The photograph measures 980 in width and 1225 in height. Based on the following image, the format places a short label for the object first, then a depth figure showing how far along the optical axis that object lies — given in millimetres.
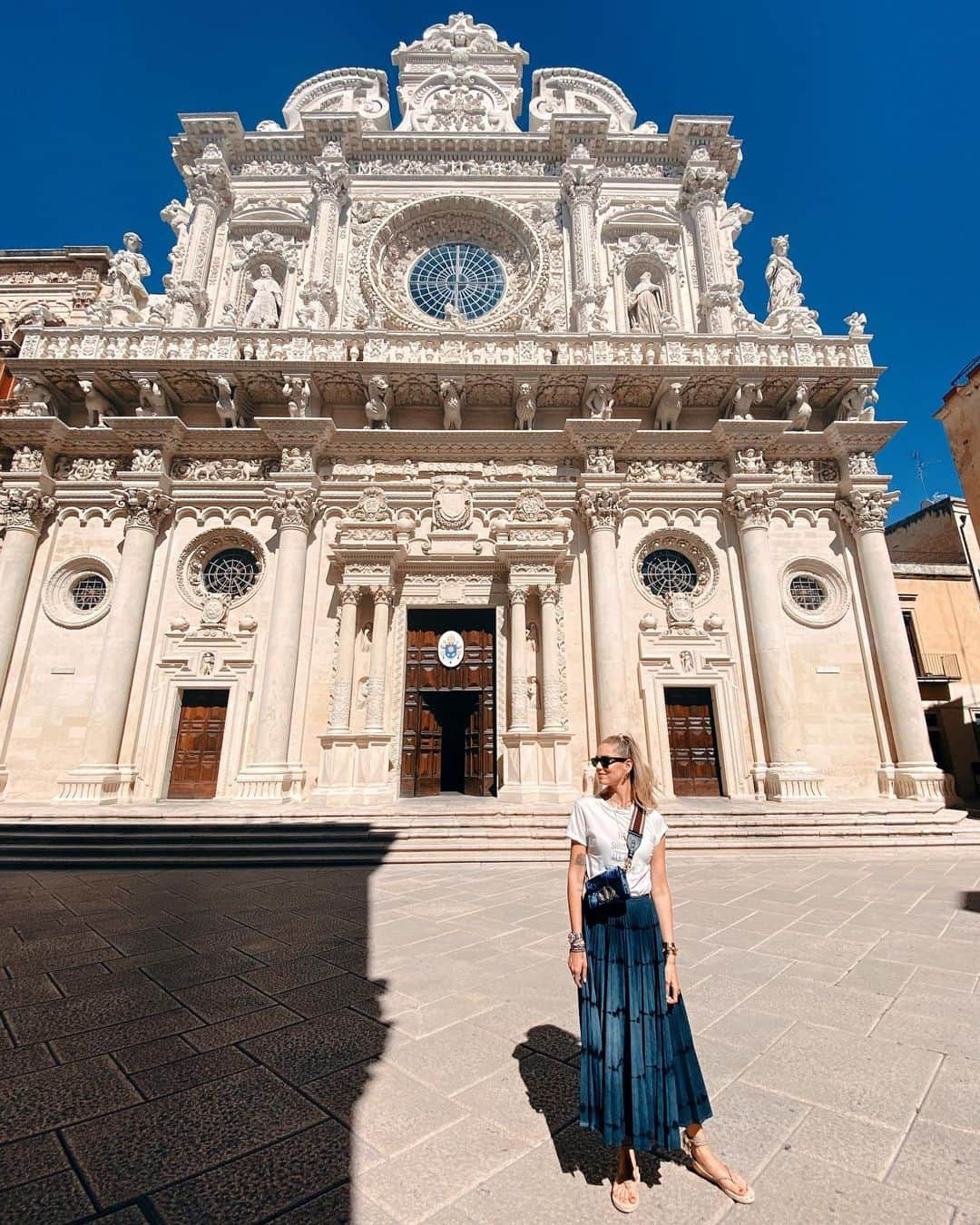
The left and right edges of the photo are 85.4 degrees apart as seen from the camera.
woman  2023
